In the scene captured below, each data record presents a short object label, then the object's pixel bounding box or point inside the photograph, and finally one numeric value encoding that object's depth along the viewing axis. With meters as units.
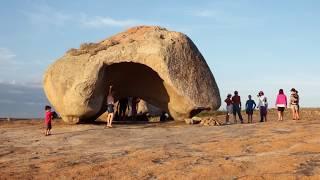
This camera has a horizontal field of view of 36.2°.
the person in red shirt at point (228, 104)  20.83
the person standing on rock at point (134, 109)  24.89
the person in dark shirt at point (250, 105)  20.82
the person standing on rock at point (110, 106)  18.41
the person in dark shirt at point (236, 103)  20.64
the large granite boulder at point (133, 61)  18.97
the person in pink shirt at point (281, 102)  19.49
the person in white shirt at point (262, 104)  20.41
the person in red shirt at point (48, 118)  16.43
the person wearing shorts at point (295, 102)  18.94
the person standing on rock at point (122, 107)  24.75
